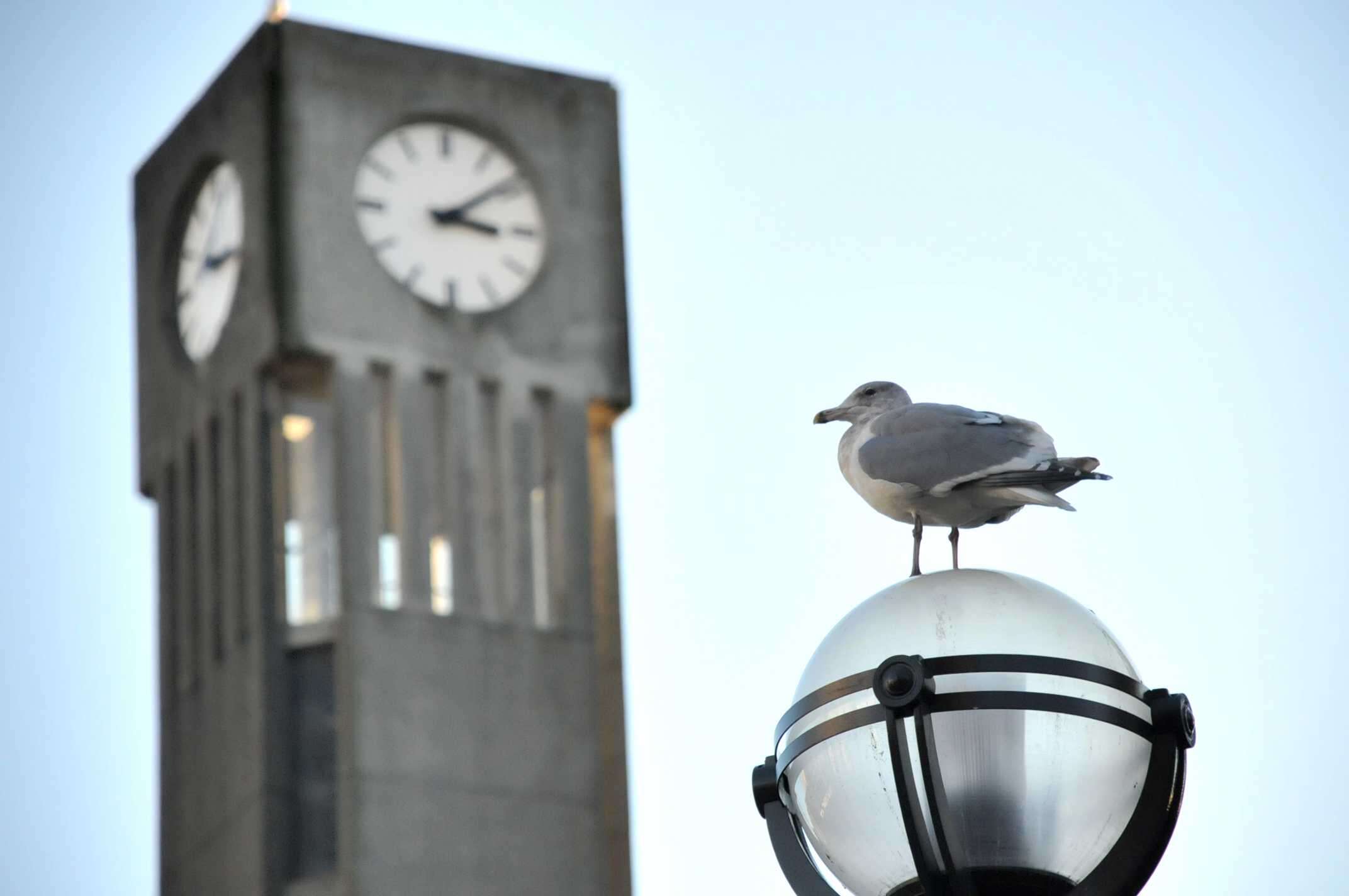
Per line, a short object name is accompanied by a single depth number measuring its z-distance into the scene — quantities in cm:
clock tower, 4170
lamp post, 840
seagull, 958
